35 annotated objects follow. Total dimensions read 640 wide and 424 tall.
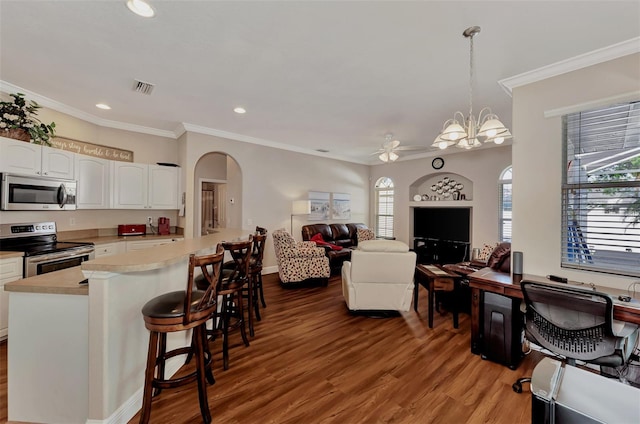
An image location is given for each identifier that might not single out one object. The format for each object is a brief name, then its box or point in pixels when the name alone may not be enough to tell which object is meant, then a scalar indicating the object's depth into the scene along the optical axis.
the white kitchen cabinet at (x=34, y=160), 2.97
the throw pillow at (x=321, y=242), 5.91
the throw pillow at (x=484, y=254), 4.12
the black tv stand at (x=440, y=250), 6.29
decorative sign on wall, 3.85
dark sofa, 5.75
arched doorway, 5.68
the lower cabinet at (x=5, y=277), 2.67
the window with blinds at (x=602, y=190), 2.19
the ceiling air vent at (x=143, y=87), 3.05
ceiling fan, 4.35
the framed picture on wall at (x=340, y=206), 7.14
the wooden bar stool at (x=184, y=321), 1.62
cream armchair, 3.31
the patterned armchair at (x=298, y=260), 4.73
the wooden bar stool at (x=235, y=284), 2.40
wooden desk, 2.32
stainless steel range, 2.90
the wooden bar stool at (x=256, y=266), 3.23
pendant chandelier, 2.33
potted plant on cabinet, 2.96
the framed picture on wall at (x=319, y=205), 6.63
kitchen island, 1.63
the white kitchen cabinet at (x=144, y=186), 4.34
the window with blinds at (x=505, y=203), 5.54
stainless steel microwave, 2.98
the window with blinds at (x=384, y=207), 7.83
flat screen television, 6.21
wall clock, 6.52
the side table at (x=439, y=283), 3.25
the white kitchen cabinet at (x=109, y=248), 3.72
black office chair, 1.71
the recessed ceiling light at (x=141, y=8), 1.83
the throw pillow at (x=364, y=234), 6.78
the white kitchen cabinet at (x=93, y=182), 3.82
